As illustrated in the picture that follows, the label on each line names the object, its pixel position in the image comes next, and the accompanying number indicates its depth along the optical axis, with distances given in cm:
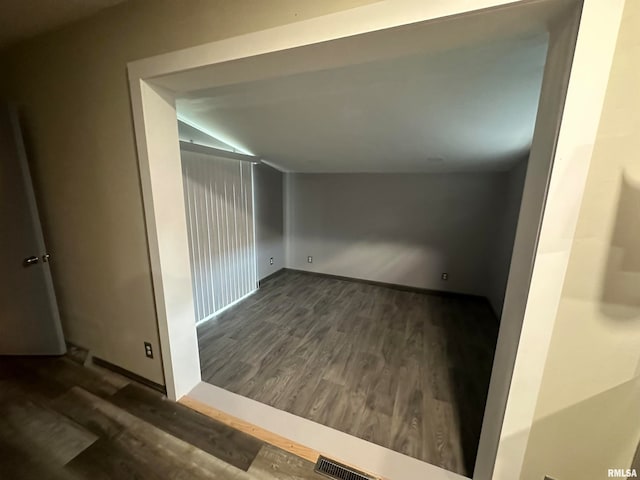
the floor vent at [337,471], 123
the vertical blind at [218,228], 263
